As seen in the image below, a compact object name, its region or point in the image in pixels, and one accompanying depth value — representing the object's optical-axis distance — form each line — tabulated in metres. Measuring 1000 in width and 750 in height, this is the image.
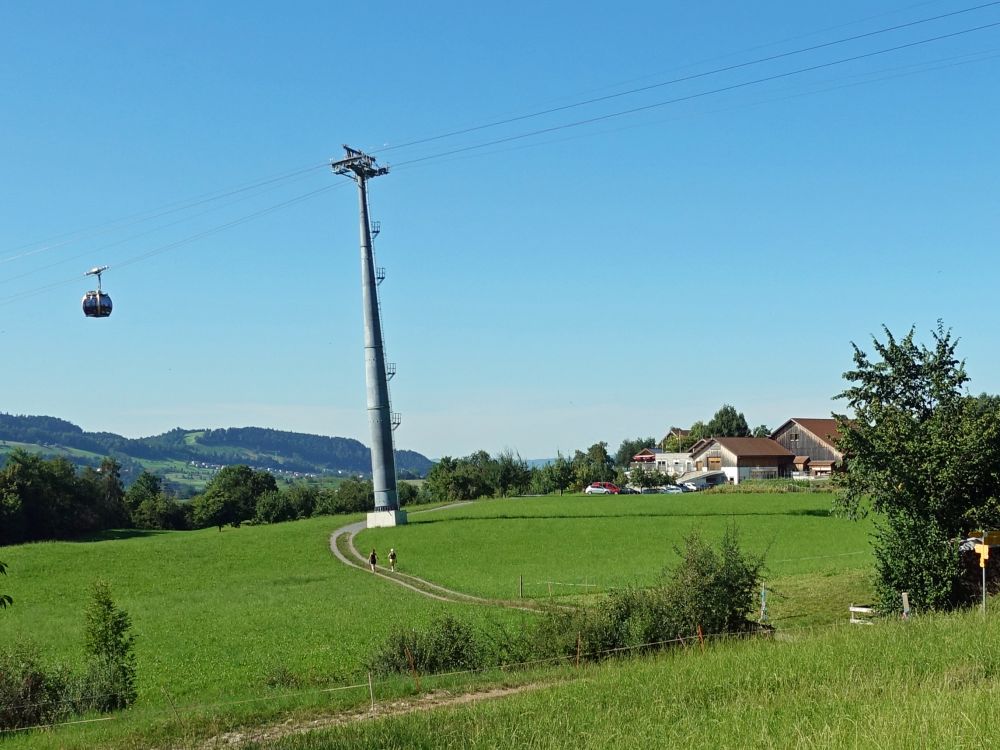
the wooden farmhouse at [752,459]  139.25
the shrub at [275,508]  128.50
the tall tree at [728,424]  188.00
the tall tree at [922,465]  29.59
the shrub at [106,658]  23.36
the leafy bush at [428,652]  24.89
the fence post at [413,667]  22.10
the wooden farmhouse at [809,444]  135.88
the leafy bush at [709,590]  25.55
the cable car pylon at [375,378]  75.56
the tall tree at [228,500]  136.12
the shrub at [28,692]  21.67
